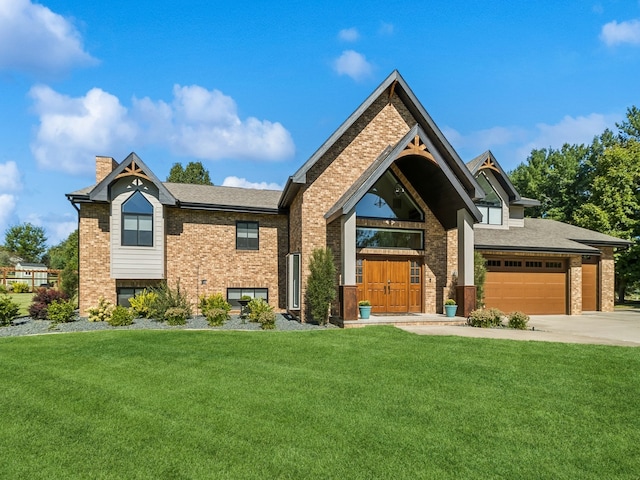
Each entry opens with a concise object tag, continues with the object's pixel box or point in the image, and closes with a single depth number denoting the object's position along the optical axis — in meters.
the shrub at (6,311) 13.20
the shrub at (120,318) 12.75
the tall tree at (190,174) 42.19
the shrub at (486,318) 13.07
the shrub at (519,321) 12.70
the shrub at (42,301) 14.36
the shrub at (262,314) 12.54
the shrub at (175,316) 12.99
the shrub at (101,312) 13.67
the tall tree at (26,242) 58.47
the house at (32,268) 44.31
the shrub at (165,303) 13.97
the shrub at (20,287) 34.69
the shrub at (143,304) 14.46
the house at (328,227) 14.20
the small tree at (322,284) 13.34
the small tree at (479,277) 15.49
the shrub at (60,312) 13.23
